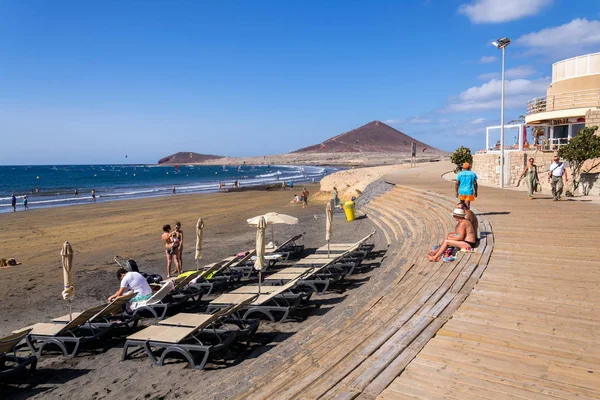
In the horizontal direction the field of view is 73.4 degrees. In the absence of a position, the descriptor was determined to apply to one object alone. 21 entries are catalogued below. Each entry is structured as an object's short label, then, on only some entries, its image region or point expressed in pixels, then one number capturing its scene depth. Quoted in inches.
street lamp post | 641.1
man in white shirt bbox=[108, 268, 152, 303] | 321.1
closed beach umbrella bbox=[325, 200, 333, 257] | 416.2
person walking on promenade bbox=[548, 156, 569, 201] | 469.1
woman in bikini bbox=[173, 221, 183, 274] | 447.2
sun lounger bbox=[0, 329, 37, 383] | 222.6
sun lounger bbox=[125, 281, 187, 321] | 311.3
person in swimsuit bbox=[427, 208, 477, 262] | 293.7
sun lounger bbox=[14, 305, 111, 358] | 258.8
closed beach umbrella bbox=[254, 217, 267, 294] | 316.2
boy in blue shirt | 371.9
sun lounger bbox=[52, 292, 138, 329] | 280.7
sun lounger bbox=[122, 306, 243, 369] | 228.9
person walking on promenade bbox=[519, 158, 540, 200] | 504.7
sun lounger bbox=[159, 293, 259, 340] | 253.6
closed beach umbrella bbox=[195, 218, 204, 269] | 422.2
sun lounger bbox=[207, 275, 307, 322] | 291.0
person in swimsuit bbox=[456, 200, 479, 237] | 298.8
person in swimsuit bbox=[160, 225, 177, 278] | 439.8
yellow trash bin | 705.0
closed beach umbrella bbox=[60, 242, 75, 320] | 293.1
